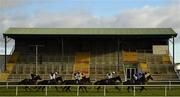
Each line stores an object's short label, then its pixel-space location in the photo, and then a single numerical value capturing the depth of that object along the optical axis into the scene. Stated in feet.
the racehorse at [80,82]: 117.95
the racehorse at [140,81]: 116.24
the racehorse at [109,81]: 119.65
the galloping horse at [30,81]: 124.77
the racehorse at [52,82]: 121.80
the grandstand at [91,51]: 209.77
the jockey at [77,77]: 119.83
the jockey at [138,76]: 117.29
